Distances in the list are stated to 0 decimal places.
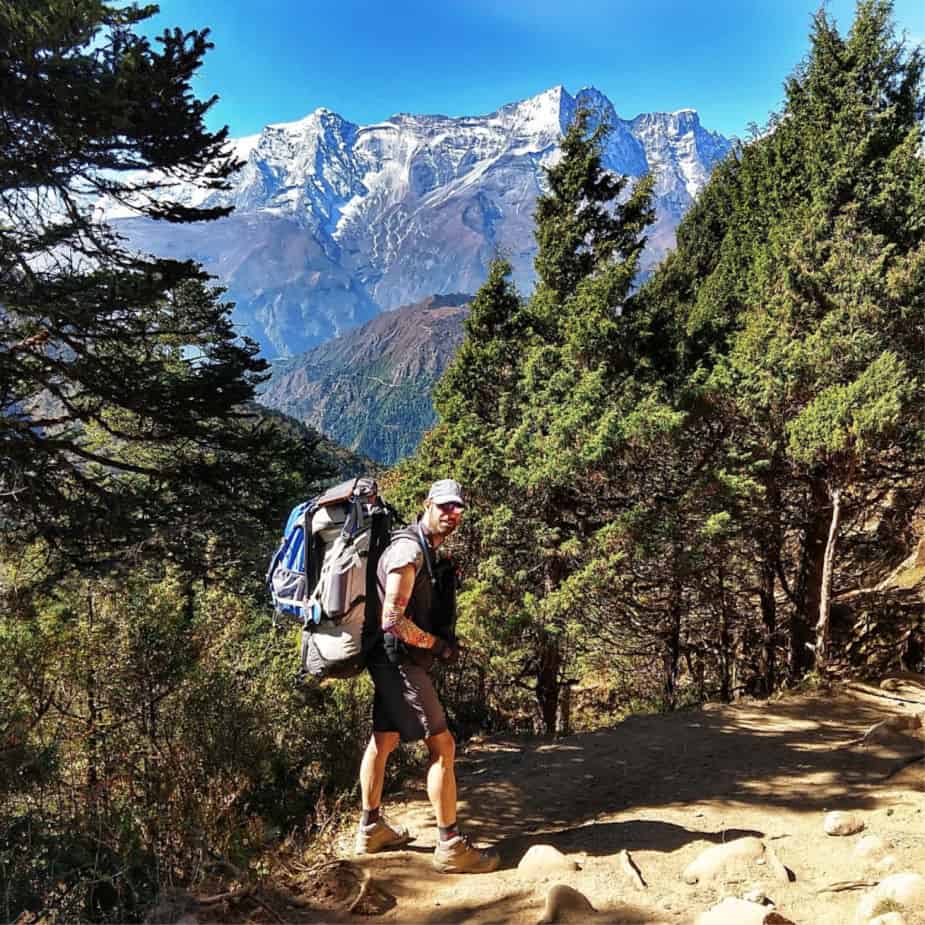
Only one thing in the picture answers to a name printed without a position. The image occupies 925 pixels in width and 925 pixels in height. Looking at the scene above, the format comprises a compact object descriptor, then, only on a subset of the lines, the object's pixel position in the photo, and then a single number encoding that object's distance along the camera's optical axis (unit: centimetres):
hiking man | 353
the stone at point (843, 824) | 381
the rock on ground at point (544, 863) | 345
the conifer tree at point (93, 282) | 694
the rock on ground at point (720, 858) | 333
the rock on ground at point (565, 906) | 294
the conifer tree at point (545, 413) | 914
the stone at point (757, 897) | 298
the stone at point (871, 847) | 339
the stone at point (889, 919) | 256
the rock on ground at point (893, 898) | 273
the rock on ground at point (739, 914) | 267
